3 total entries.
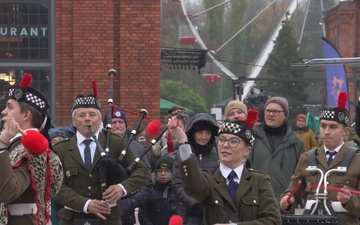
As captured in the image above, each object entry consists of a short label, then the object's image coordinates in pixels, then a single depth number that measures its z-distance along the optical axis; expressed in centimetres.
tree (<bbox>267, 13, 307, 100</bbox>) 6738
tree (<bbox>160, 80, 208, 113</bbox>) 6681
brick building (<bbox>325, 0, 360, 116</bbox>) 6119
